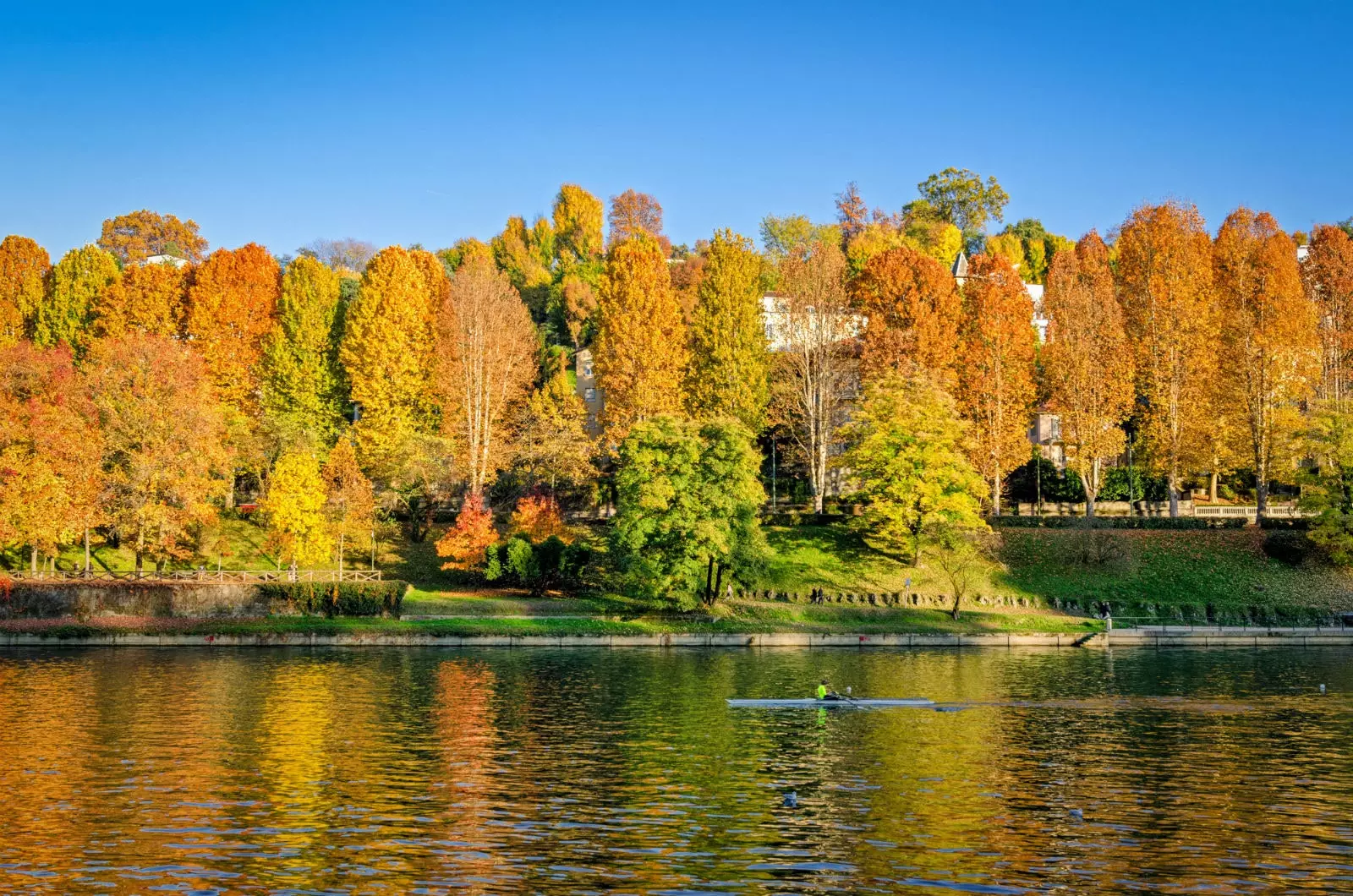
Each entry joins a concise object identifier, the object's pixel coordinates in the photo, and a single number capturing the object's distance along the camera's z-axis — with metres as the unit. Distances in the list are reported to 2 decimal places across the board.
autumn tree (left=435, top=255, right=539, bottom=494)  81.50
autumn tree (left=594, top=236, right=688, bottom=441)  83.00
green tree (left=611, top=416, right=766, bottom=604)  62.88
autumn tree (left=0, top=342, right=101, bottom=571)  65.25
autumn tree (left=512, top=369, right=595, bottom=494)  80.41
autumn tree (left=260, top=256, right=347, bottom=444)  89.12
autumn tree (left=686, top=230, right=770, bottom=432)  82.56
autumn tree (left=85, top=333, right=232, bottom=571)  68.00
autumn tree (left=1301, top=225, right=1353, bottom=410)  82.06
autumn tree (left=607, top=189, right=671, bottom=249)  179.12
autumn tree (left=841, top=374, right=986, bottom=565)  69.88
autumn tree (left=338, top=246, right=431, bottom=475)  83.94
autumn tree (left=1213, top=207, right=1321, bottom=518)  77.38
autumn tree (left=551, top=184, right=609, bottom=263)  178.75
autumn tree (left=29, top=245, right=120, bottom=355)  93.56
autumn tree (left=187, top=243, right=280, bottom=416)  88.50
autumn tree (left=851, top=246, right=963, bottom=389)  81.31
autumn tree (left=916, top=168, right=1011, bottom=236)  164.88
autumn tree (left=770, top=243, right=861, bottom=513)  82.19
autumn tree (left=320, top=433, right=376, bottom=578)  69.38
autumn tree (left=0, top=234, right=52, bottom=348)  93.19
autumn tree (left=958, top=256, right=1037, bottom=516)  79.50
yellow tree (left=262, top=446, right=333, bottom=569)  67.25
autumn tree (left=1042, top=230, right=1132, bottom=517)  78.75
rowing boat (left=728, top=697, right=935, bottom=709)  41.81
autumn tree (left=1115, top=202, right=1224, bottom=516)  79.62
